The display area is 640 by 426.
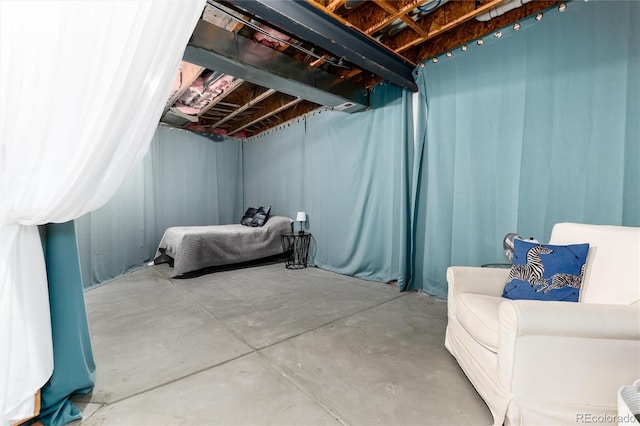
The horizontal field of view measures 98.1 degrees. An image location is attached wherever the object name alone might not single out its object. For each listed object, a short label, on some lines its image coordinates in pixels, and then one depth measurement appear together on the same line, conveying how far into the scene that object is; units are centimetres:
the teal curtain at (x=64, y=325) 127
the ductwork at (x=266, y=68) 229
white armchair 107
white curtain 104
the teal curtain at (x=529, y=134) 192
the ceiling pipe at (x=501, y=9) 217
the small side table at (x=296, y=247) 442
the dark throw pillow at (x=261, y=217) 477
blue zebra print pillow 149
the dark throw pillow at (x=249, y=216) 503
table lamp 440
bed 372
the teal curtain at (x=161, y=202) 350
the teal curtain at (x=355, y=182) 326
